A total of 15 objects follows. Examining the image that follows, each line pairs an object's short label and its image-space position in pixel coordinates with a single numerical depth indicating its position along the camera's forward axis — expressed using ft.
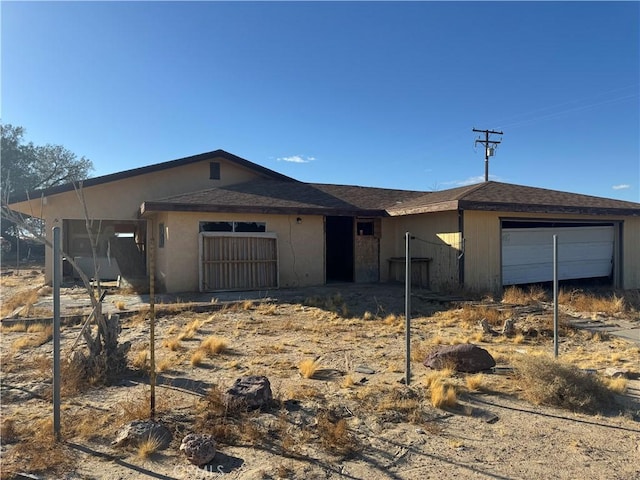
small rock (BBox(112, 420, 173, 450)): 12.76
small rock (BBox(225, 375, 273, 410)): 15.37
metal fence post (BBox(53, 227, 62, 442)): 12.93
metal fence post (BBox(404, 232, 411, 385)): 18.11
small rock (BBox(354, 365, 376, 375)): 20.40
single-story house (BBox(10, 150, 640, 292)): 46.03
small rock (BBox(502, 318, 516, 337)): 28.37
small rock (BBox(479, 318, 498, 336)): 29.17
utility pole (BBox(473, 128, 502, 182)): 106.42
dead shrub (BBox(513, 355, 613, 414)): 16.03
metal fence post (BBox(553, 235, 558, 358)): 21.48
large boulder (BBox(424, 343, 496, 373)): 20.38
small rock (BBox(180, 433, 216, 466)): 11.78
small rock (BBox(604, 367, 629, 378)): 19.53
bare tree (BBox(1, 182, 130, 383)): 18.52
